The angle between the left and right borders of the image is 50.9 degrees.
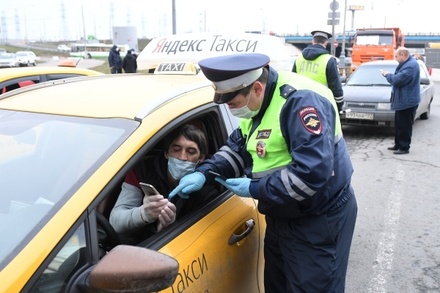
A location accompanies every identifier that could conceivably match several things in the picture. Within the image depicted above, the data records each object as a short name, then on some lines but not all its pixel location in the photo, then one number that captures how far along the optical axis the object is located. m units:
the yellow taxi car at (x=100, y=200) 1.37
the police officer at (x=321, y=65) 6.27
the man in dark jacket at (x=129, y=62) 16.12
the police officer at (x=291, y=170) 1.92
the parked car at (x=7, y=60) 38.44
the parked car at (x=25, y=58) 42.53
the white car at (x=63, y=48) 78.81
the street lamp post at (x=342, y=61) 25.03
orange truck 23.28
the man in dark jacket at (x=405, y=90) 7.11
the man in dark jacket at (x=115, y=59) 17.22
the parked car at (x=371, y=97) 8.70
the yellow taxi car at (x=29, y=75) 4.53
